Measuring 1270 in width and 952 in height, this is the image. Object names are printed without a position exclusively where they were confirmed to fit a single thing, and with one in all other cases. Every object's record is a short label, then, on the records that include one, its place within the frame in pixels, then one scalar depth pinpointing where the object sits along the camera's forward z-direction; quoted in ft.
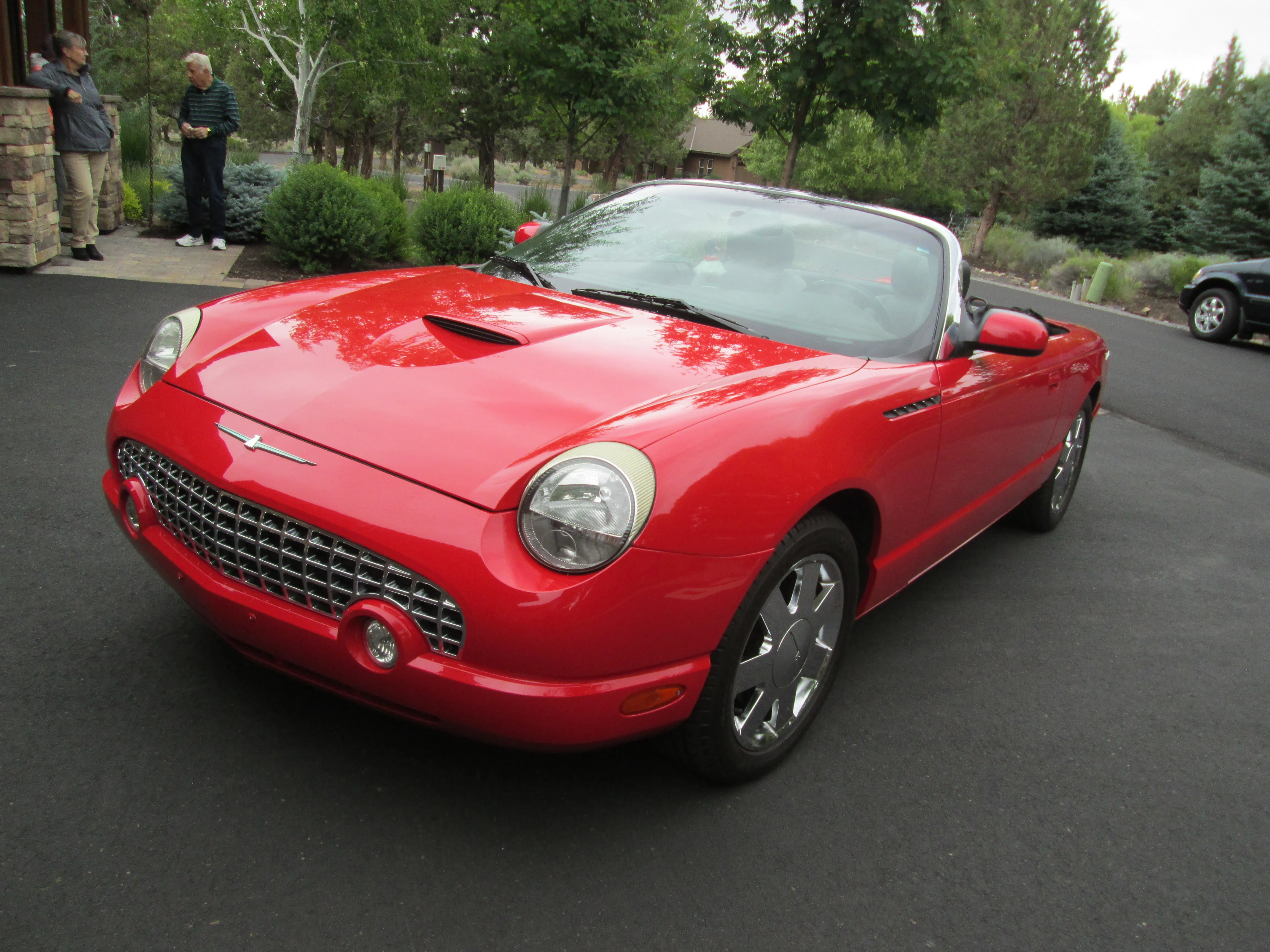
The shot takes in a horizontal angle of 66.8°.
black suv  45.24
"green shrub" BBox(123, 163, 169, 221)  38.73
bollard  64.64
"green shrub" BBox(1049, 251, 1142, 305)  65.67
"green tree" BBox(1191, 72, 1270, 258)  85.35
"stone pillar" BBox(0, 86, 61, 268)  25.14
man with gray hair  31.09
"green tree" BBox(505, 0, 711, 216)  46.93
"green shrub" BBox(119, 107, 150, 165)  42.93
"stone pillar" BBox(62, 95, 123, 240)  34.68
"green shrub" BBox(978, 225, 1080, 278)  87.92
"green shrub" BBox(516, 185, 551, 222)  44.01
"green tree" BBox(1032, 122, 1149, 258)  108.58
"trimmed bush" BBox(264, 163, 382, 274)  31.37
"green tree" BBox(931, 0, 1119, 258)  96.07
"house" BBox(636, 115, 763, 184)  281.13
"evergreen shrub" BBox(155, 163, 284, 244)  34.88
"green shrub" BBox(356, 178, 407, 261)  33.32
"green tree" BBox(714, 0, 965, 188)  37.47
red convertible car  6.22
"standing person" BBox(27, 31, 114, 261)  27.53
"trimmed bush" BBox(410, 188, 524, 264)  34.17
